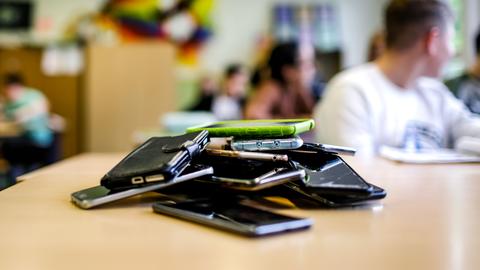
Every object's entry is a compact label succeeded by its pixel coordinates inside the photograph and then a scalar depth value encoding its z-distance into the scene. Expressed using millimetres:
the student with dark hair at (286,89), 2514
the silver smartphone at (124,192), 613
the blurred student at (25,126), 4117
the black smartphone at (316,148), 722
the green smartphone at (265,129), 713
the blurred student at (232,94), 5062
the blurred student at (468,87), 2073
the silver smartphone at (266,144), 693
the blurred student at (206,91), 4777
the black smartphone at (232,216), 501
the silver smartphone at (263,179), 589
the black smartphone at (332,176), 628
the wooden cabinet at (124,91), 3324
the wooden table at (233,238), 424
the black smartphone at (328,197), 629
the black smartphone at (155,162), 604
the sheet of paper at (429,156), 1104
